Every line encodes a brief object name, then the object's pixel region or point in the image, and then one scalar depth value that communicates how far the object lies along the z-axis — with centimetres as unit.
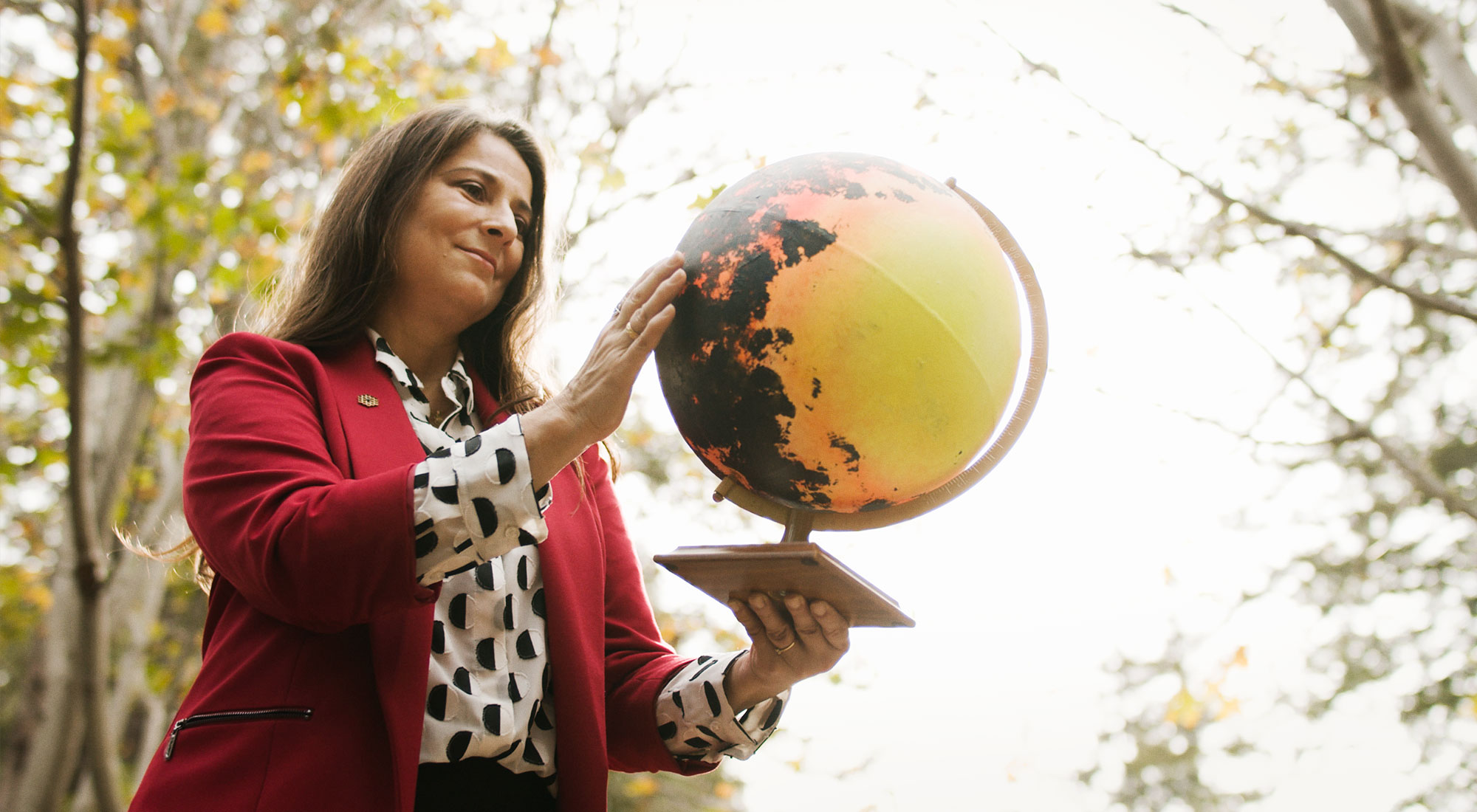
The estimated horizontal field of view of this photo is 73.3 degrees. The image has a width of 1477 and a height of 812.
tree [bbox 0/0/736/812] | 379
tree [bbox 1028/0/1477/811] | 254
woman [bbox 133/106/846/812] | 162
